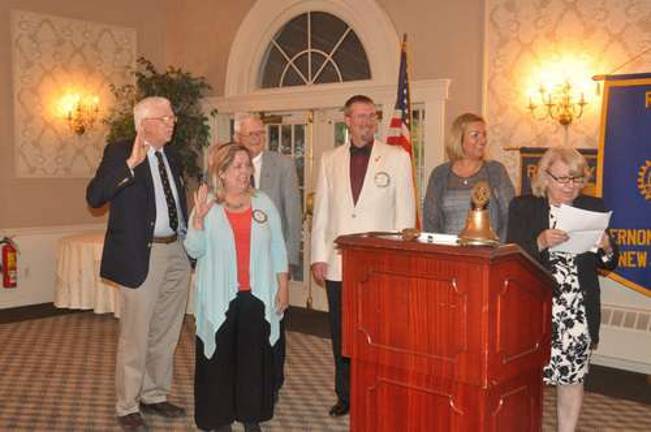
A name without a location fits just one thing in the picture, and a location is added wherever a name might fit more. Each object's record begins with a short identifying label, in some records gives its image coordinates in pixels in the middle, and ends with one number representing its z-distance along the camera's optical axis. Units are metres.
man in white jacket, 3.86
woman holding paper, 2.98
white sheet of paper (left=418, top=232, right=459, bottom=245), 2.22
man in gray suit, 4.23
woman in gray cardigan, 3.82
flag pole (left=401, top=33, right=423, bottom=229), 6.09
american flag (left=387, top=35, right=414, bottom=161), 5.93
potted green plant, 8.20
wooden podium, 2.08
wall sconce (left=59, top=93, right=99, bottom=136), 8.02
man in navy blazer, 3.72
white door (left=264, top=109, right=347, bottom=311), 7.55
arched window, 7.26
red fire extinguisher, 7.47
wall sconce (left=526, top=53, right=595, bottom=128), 5.49
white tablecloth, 6.75
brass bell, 2.24
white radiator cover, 5.20
